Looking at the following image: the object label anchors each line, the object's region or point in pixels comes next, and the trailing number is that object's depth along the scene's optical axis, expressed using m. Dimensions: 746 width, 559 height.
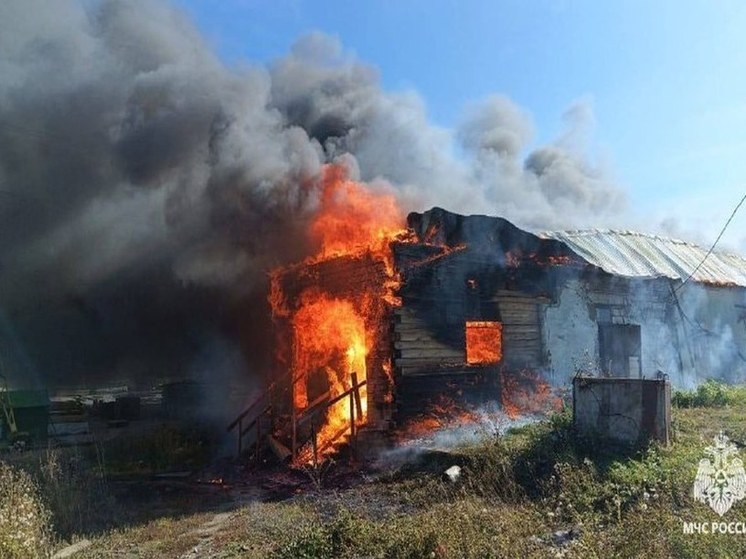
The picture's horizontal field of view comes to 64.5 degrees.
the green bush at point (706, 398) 13.24
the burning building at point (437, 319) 12.00
